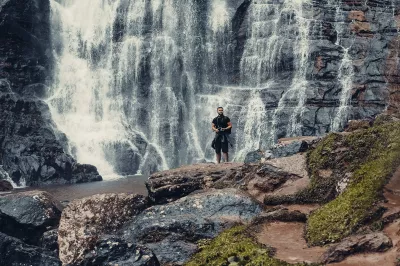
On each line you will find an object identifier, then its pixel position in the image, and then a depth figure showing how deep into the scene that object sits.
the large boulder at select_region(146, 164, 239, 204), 13.76
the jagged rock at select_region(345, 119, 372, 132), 16.78
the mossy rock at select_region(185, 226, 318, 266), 8.92
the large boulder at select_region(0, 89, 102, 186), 29.83
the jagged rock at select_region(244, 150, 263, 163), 17.67
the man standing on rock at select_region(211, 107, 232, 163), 16.88
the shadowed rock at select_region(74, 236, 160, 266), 9.96
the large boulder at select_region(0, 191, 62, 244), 12.88
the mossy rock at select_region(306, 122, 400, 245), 9.62
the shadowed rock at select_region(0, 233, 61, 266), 11.41
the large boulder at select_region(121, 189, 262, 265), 10.86
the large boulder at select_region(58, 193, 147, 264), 11.56
